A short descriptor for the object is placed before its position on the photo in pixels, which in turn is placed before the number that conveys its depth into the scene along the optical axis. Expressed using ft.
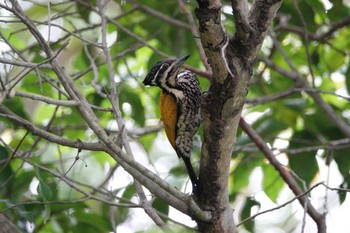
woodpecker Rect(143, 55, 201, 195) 23.56
